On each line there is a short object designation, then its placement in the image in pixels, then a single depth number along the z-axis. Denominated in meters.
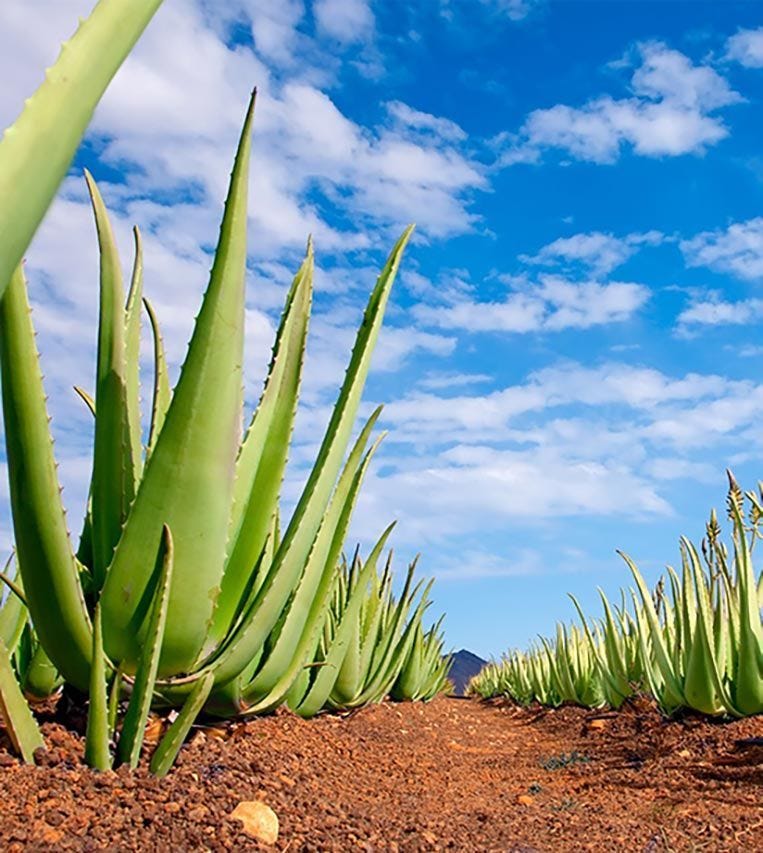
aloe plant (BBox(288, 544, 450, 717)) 2.91
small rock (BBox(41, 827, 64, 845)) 1.21
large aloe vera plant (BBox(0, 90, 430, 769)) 1.36
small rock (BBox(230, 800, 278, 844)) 1.44
